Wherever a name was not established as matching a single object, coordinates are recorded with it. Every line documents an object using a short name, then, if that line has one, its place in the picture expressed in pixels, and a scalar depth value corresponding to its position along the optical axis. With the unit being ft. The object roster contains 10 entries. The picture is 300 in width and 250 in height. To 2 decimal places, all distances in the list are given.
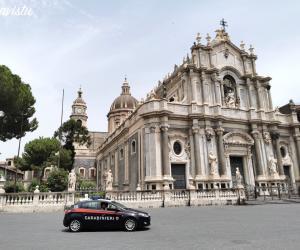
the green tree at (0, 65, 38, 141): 81.15
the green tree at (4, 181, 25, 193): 88.06
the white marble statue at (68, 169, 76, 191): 66.54
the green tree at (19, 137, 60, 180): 139.44
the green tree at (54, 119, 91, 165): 138.00
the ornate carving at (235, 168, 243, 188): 74.95
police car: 30.89
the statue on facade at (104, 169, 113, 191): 68.96
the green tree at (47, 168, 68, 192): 99.14
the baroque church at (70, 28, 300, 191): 84.48
